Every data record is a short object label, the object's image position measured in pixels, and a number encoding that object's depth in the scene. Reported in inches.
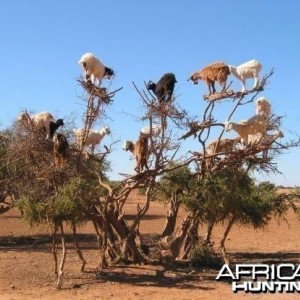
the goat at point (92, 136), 609.9
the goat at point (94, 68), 550.6
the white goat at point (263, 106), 571.2
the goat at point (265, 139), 548.7
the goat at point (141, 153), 586.9
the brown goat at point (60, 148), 556.7
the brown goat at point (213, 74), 560.7
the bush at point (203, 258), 666.8
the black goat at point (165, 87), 558.9
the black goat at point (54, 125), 582.2
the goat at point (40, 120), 581.9
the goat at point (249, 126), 546.0
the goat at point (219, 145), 642.8
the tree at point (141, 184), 534.3
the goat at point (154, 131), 573.1
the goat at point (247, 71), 544.7
